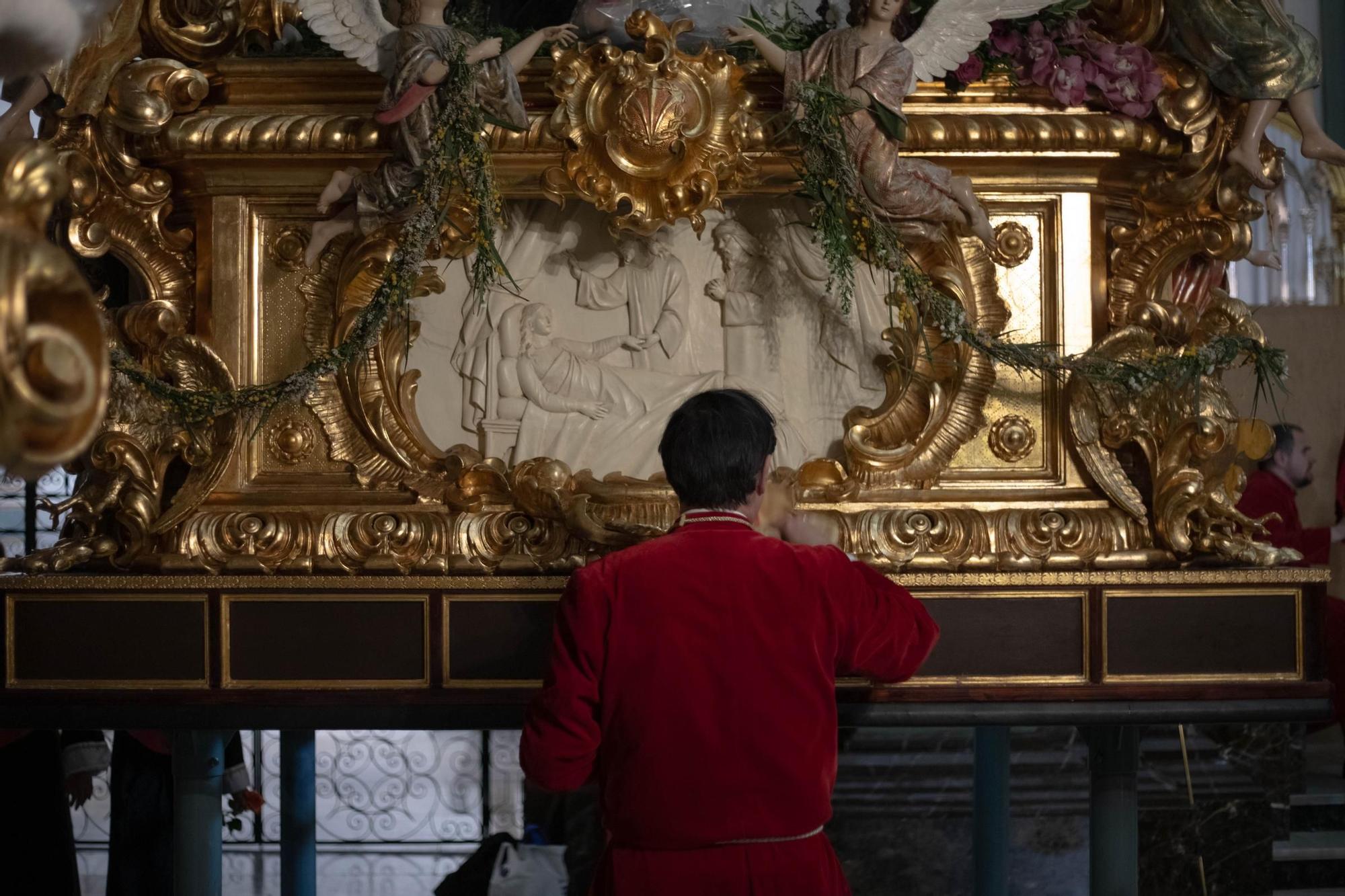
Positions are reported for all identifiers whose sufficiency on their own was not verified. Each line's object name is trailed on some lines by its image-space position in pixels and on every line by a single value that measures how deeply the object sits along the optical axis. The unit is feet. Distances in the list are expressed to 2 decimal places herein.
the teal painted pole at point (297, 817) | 35.63
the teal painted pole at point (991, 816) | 34.24
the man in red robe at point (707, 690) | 17.76
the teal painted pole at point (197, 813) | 27.30
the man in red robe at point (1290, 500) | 46.55
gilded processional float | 26.03
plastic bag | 36.63
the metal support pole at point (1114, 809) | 27.14
